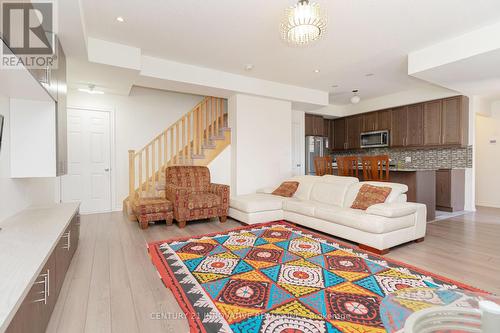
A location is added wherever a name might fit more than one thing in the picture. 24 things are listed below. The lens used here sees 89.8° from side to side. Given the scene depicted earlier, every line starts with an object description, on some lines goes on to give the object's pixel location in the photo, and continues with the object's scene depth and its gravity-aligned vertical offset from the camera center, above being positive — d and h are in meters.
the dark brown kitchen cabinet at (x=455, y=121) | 5.13 +0.89
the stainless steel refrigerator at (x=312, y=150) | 7.09 +0.40
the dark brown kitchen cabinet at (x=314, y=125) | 7.21 +1.12
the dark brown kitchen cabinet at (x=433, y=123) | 5.45 +0.90
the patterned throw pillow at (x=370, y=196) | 3.33 -0.44
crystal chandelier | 2.24 +1.32
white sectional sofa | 2.96 -0.68
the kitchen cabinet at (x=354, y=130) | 7.07 +0.95
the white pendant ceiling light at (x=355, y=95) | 5.68 +1.73
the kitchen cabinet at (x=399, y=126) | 6.02 +0.91
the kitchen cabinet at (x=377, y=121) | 6.39 +1.13
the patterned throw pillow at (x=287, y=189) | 4.67 -0.49
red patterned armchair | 4.09 -0.55
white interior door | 4.88 +0.04
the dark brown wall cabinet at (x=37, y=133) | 2.33 +0.29
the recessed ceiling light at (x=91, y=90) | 4.53 +1.40
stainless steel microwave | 6.42 +0.65
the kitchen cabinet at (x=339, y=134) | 7.51 +0.90
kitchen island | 4.27 -0.35
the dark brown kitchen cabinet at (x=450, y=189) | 5.29 -0.55
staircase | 5.02 +0.36
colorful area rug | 1.62 -1.01
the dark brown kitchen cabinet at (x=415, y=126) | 5.73 +0.88
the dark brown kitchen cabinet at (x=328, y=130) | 7.84 +1.05
